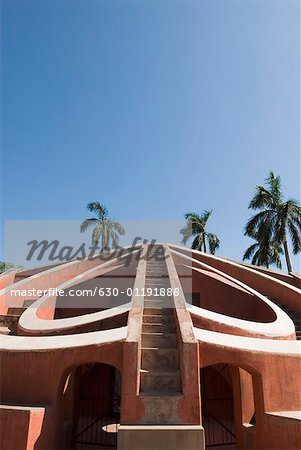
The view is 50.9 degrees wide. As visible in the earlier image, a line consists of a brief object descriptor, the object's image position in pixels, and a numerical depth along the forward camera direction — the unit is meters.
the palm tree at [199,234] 23.78
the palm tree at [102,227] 21.34
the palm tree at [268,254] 18.61
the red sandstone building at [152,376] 3.58
